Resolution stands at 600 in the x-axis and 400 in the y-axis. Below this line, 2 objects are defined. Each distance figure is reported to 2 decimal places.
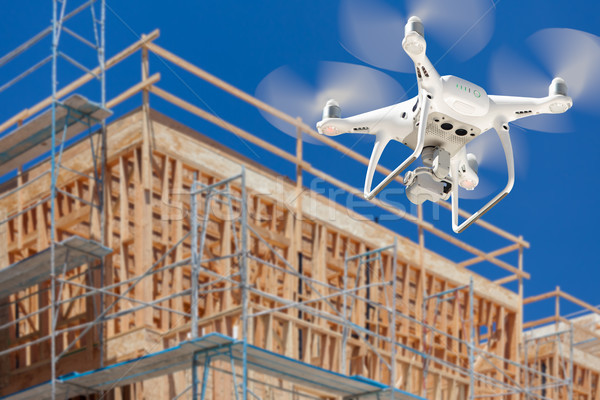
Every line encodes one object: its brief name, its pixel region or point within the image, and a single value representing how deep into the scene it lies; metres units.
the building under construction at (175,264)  17.36
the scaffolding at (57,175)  18.06
